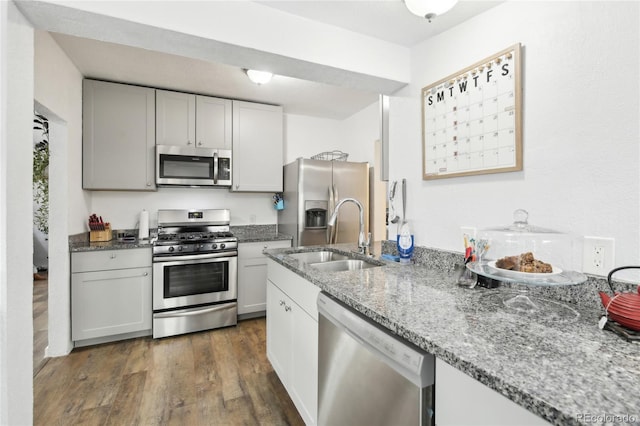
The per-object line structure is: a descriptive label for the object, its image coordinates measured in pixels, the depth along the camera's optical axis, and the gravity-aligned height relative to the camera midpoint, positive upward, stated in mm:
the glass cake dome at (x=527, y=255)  1014 -174
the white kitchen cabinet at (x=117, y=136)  2785 +709
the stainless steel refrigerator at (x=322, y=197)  3252 +146
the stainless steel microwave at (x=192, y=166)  2998 +459
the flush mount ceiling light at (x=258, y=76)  2625 +1202
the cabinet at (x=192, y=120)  3039 +957
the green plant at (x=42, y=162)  3051 +482
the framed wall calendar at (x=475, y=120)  1312 +454
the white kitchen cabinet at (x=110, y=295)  2527 -764
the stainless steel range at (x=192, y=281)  2756 -701
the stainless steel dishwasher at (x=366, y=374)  815 -550
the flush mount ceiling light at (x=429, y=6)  1254 +881
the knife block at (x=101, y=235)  2816 -252
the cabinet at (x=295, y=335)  1455 -721
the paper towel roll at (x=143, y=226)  3052 -174
